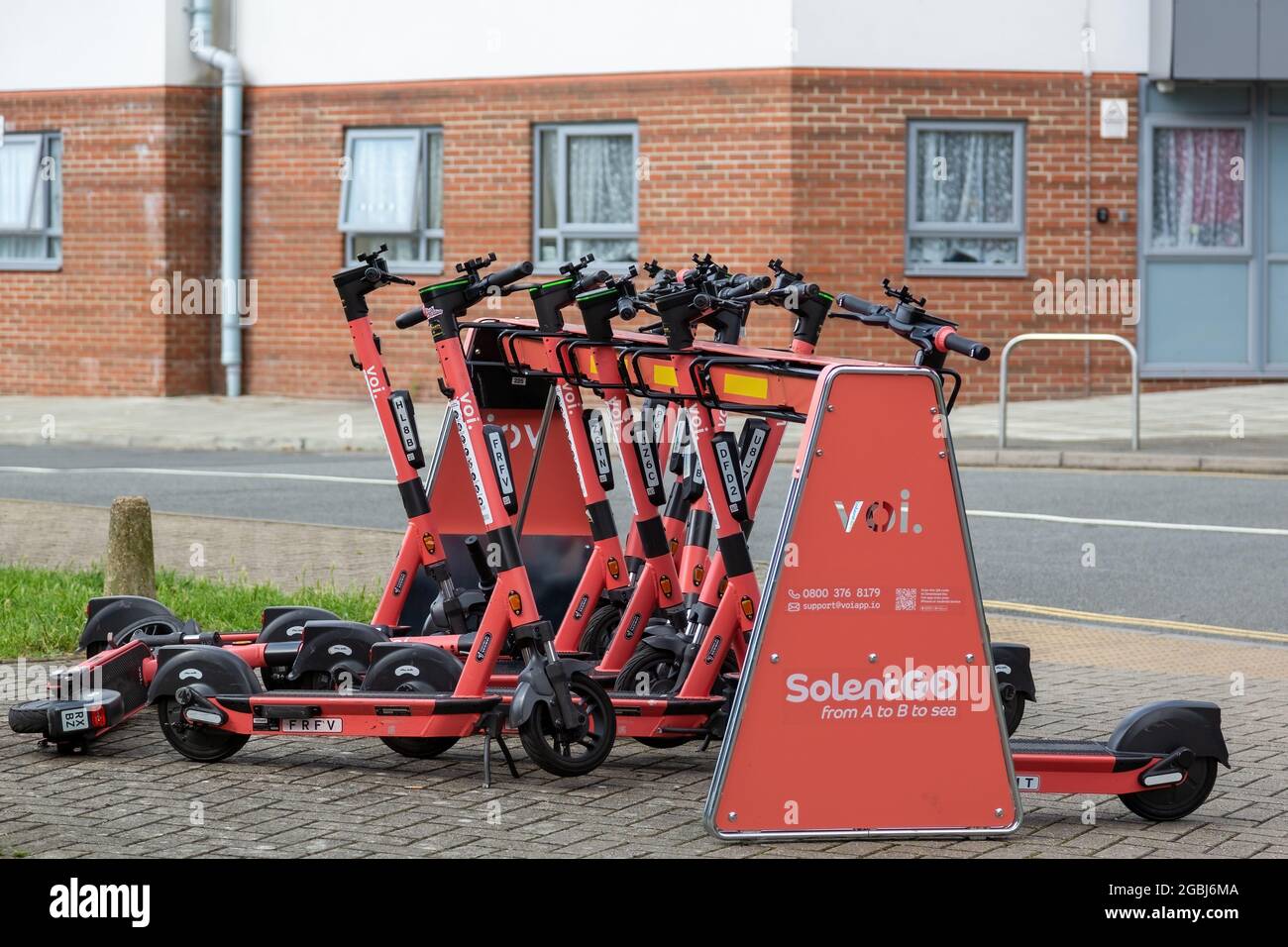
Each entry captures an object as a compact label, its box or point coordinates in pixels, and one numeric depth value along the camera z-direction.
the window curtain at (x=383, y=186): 22.59
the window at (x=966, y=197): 21.17
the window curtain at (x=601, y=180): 21.81
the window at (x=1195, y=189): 21.44
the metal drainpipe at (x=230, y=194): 23.00
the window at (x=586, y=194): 21.83
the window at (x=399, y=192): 22.59
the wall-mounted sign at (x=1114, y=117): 21.05
